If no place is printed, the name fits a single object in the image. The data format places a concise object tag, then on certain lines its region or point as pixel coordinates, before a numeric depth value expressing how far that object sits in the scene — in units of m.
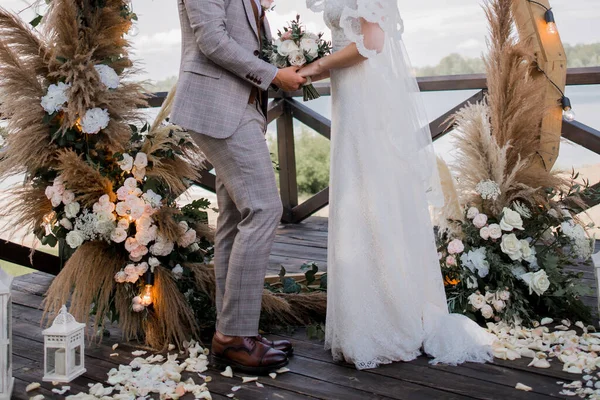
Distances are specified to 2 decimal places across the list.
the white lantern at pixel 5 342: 2.09
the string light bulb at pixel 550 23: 3.02
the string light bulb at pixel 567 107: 3.06
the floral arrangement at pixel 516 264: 2.79
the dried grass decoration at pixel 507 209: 2.82
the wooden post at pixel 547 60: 3.01
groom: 2.24
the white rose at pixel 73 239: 2.61
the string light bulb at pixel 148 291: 2.65
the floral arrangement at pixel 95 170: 2.60
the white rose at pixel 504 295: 2.76
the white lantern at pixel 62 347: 2.29
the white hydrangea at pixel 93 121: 2.61
